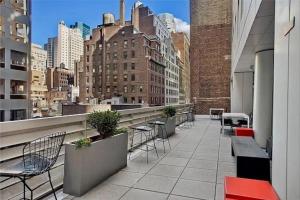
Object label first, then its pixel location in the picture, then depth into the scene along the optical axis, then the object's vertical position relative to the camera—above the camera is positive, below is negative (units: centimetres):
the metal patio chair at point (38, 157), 208 -66
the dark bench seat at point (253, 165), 298 -92
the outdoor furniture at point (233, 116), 817 -67
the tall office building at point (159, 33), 5241 +1572
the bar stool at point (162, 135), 662 -117
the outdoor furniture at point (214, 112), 1486 -98
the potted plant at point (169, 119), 712 -72
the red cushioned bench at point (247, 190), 197 -88
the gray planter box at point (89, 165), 284 -95
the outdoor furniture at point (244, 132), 565 -87
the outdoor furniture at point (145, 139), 522 -117
